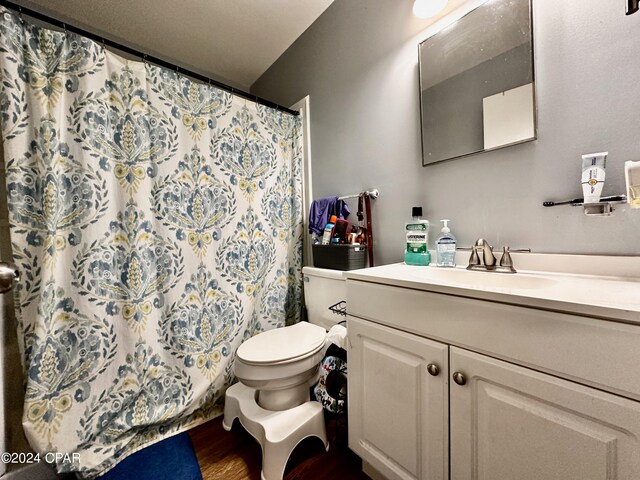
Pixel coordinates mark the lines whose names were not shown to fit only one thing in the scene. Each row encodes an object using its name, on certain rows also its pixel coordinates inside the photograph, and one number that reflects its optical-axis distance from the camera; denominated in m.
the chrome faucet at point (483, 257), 0.91
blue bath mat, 1.02
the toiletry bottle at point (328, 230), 1.45
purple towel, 1.48
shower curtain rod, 0.93
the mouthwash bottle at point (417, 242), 1.09
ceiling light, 1.02
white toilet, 1.00
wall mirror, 0.87
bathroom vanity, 0.46
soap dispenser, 1.03
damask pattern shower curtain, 0.95
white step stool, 0.97
